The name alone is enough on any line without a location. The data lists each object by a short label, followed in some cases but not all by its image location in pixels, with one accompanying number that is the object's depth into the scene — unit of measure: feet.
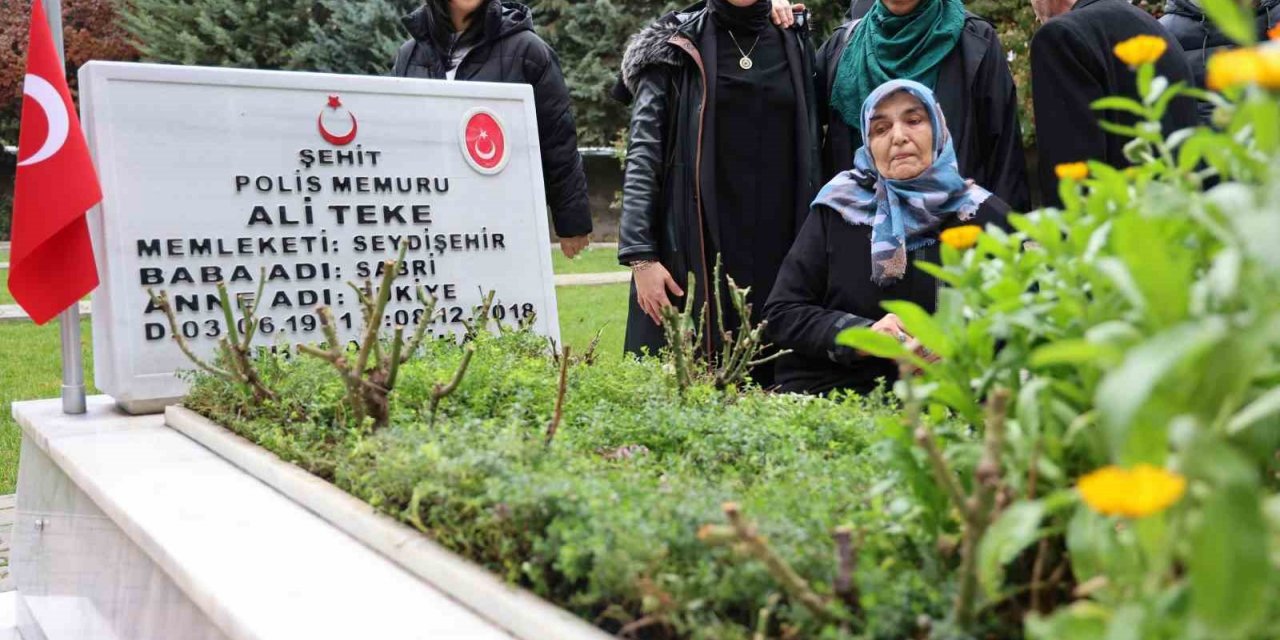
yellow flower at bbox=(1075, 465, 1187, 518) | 2.59
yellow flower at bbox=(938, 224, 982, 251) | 4.88
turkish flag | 11.28
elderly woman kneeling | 10.05
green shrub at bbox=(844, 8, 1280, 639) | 2.94
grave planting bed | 4.80
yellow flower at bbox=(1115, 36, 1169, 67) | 4.33
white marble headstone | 11.99
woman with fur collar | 12.24
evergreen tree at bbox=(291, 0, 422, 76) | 67.21
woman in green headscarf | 11.48
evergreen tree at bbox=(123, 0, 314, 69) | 72.84
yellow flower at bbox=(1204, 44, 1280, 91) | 2.76
